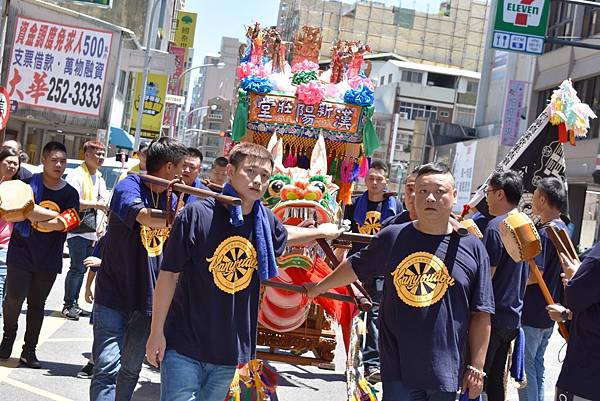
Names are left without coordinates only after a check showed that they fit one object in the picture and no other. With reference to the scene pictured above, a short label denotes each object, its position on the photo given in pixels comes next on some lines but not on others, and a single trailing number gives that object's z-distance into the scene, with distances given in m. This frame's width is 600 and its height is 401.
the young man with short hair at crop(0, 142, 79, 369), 8.27
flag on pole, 8.64
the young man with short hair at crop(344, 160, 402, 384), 10.02
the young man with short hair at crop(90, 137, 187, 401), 5.98
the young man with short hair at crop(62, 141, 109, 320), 10.62
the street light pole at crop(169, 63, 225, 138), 50.54
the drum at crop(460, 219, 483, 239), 6.47
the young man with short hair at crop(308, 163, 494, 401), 4.67
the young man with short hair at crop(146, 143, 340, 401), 4.86
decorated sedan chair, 7.82
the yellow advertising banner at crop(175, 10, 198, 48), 83.19
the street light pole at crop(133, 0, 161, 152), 35.88
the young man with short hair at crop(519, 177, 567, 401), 7.37
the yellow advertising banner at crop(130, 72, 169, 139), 45.50
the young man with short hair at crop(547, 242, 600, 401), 4.73
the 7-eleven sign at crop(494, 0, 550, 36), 16.81
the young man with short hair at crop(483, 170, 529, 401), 6.64
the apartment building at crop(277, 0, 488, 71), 92.12
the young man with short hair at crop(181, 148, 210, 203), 7.97
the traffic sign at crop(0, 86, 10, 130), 13.97
